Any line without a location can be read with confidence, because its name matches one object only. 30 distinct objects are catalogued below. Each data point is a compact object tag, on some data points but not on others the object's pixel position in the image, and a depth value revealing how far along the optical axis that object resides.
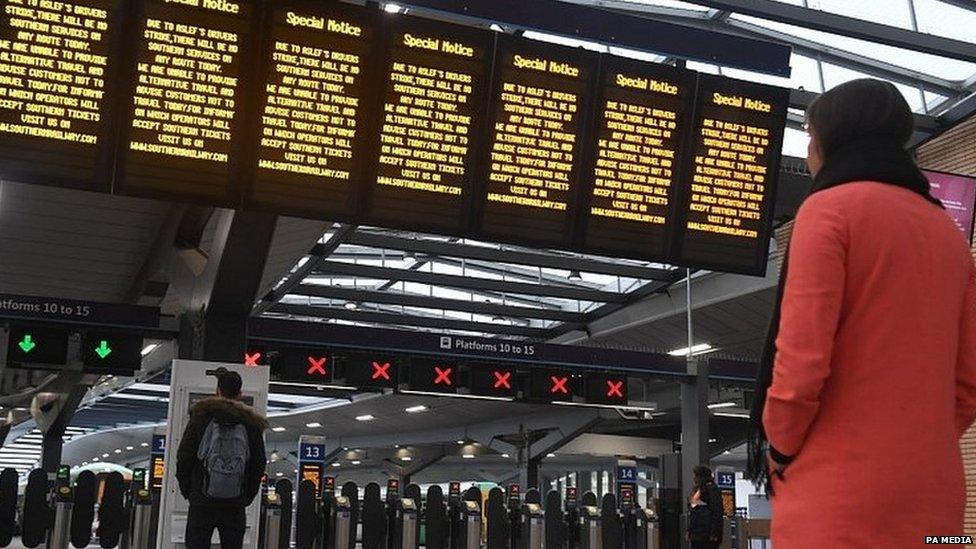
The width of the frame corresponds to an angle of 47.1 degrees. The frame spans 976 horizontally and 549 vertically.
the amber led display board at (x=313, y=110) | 7.67
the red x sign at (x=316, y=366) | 16.27
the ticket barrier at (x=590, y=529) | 18.84
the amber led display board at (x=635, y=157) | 8.50
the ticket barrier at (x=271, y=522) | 16.16
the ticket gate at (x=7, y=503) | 16.66
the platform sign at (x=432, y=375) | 16.84
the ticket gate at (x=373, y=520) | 18.11
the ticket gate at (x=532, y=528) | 18.33
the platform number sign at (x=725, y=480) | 19.36
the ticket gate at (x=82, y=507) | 17.50
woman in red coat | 2.16
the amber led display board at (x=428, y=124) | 7.91
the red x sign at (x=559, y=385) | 17.59
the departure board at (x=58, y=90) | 7.08
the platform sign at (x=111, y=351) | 13.67
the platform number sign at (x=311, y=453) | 21.78
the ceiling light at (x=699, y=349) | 27.32
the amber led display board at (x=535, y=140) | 8.20
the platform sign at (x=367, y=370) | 16.52
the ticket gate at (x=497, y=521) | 18.39
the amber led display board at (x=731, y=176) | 8.83
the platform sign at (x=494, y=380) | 17.17
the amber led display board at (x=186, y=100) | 7.39
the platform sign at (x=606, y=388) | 18.02
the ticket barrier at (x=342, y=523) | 17.44
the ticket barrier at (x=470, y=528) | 18.09
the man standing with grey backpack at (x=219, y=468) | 6.26
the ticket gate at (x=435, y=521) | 18.08
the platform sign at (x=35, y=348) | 13.48
